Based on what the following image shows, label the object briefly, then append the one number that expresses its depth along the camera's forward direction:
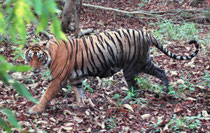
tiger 8.15
